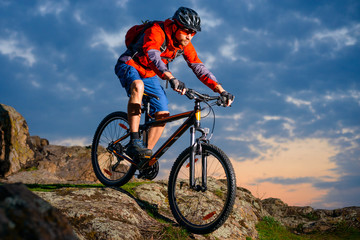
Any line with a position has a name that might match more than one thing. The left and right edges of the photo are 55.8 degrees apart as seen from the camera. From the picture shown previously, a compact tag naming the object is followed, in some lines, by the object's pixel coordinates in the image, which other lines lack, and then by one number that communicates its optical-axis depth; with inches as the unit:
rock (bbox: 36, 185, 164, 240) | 152.9
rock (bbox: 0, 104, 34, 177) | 437.1
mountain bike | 177.0
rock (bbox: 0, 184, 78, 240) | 63.7
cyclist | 202.8
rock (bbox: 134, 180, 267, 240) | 215.9
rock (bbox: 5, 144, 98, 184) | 454.1
